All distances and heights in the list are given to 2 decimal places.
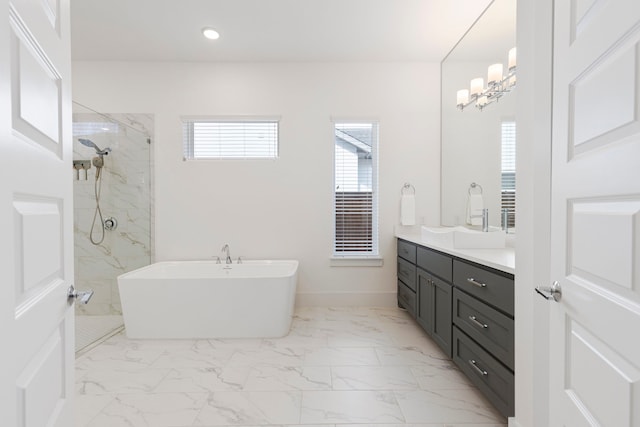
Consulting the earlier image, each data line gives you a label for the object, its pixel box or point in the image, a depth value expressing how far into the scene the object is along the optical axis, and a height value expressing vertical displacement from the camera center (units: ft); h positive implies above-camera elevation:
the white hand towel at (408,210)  11.22 +0.01
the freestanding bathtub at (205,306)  8.59 -2.68
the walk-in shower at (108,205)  10.15 +0.15
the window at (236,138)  11.50 +2.63
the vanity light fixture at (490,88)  7.18 +3.23
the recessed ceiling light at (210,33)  9.36 +5.37
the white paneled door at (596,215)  2.14 -0.03
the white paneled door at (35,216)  1.96 -0.05
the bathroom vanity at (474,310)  4.88 -1.97
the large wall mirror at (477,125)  7.52 +2.39
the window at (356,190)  11.51 +0.74
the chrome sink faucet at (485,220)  8.27 -0.25
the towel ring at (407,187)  11.44 +0.83
